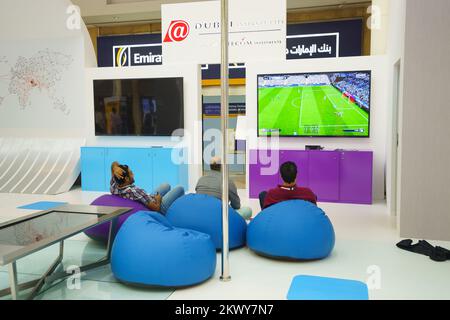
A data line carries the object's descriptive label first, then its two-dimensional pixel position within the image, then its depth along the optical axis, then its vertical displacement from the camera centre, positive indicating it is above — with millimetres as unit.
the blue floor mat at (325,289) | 2982 -1244
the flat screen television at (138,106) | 7668 +438
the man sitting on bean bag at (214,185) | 4562 -651
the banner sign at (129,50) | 11195 +2237
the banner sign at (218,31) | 6633 +1661
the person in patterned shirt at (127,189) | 4191 -627
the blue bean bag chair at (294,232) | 3619 -946
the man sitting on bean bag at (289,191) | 3945 -622
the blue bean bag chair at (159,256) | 3055 -976
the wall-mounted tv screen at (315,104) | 6648 +407
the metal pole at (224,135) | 3219 -52
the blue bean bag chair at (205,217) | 3854 -859
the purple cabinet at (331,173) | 6434 -730
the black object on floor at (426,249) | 3787 -1197
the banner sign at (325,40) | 9961 +2215
